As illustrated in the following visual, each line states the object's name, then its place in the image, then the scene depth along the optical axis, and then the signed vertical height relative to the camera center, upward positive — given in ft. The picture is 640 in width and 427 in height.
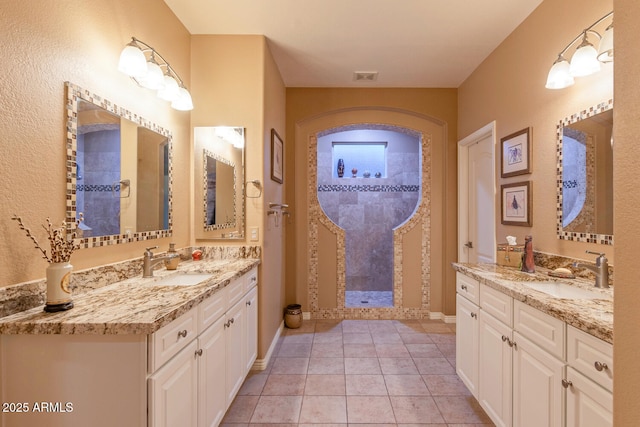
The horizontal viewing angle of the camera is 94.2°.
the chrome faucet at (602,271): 4.96 -0.90
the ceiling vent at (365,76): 10.44 +5.05
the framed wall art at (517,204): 7.27 +0.34
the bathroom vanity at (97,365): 3.34 -1.73
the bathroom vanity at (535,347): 3.44 -1.92
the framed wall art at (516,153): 7.33 +1.67
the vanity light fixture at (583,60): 4.50 +2.69
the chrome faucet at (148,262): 5.85 -0.94
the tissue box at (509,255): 6.83 -0.90
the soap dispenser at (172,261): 6.51 -1.00
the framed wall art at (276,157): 9.27 +1.95
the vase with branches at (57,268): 3.69 -0.68
